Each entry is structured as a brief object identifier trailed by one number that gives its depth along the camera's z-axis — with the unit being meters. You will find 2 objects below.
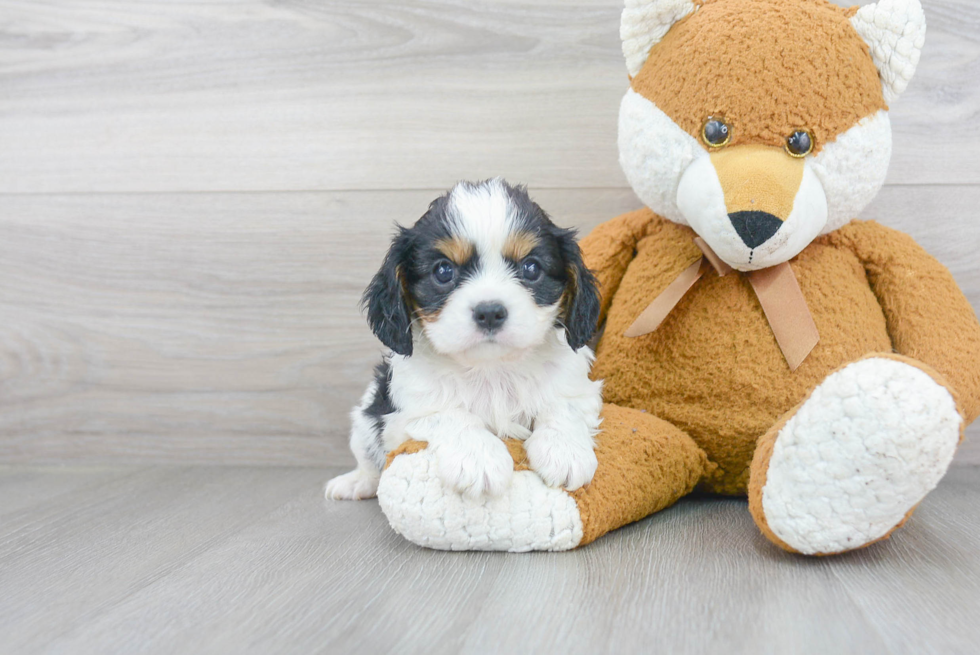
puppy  0.74
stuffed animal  0.69
